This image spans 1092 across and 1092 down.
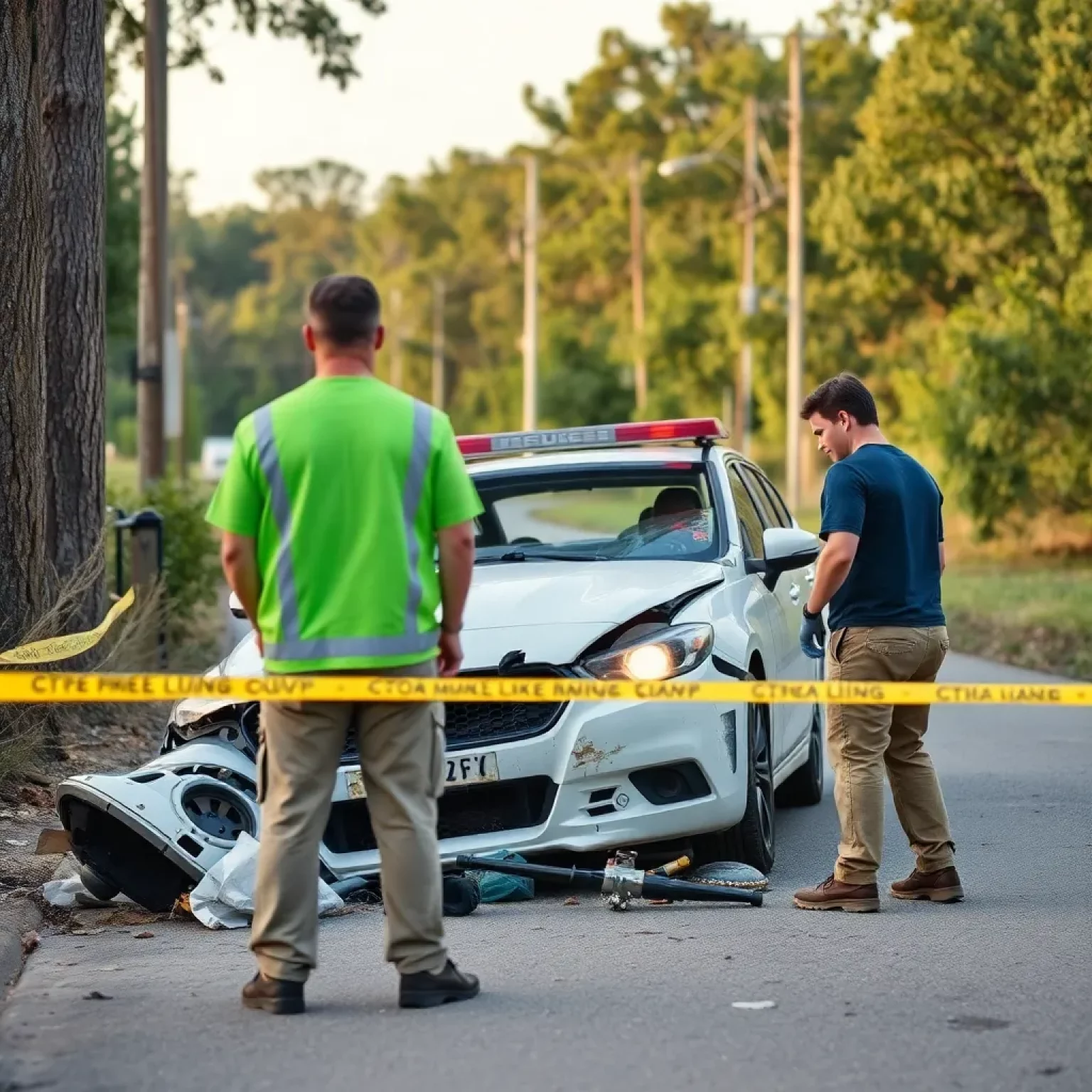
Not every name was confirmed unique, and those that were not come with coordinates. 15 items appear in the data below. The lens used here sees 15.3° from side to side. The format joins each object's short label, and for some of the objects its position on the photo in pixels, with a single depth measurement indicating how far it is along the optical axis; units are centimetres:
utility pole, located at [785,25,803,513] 6647
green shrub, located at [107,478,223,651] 3122
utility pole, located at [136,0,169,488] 3492
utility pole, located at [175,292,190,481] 13389
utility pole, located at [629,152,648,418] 11420
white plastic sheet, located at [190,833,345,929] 1328
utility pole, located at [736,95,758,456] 8811
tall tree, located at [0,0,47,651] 1777
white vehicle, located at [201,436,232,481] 11414
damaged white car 1369
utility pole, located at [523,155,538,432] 9457
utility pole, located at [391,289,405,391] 19720
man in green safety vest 1037
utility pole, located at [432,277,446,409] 18262
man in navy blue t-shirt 1350
